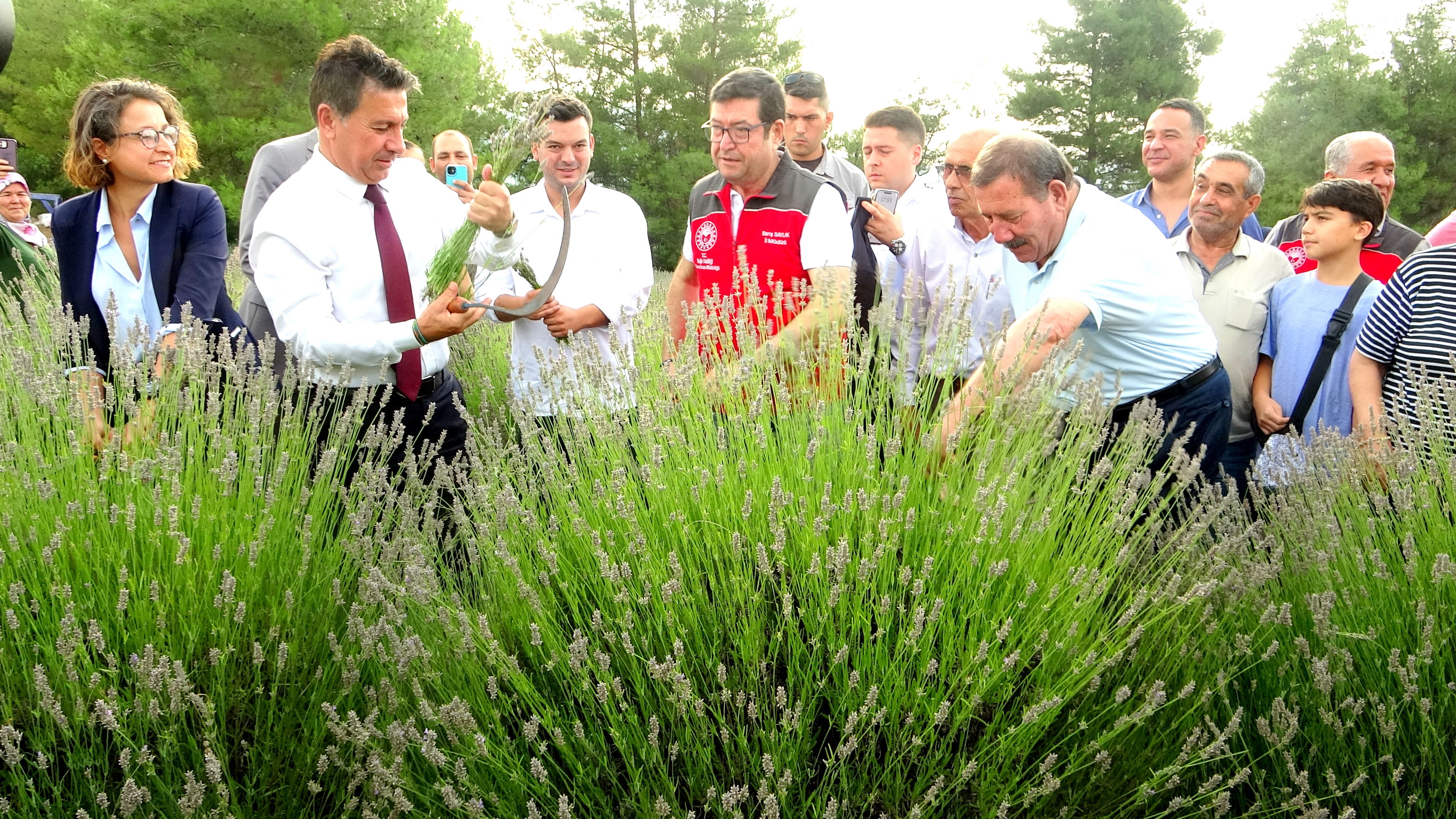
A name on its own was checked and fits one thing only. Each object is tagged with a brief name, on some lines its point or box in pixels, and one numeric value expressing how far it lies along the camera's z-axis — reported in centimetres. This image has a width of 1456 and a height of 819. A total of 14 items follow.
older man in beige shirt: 433
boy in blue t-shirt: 408
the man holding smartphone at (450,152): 701
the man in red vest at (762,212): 390
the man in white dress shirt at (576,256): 417
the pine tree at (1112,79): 3369
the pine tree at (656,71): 3303
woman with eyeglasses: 360
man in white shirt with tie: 316
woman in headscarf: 768
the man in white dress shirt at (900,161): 518
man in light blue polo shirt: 299
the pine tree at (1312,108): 3030
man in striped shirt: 332
